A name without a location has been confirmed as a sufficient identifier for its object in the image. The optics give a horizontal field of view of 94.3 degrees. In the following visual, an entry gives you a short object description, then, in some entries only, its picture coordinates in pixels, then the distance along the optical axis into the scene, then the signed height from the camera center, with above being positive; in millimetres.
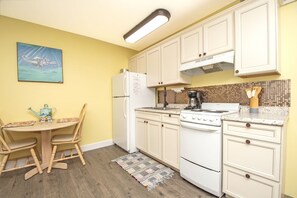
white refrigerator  2771 -92
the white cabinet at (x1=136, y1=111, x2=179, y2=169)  2049 -655
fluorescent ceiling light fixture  2053 +1204
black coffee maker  2207 -39
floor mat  1878 -1129
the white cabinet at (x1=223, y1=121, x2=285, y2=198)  1179 -598
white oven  1504 -625
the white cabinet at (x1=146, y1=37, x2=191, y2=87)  2373 +601
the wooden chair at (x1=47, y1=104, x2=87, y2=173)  2136 -672
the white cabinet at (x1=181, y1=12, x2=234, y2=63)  1721 +804
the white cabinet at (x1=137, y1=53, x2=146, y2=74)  3084 +782
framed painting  2332 +615
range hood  1701 +458
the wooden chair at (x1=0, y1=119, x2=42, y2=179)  1862 -674
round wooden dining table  2039 -756
